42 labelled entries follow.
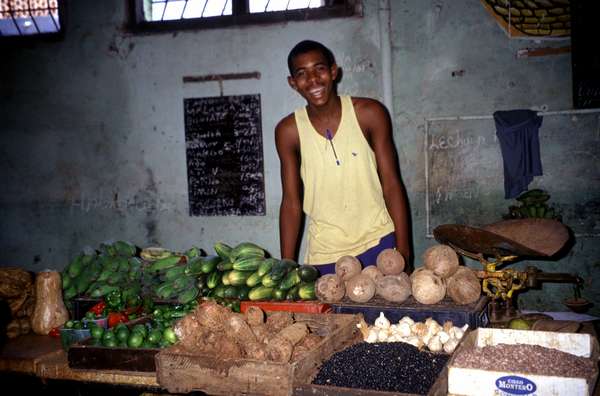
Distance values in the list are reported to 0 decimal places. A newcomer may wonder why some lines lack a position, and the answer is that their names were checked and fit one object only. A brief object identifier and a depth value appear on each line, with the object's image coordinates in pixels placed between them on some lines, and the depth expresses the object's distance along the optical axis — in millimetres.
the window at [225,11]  6055
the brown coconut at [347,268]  3152
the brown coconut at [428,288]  2867
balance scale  2811
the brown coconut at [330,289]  3086
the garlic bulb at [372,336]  2752
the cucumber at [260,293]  3281
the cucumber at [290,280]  3311
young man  3979
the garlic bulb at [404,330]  2736
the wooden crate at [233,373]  2248
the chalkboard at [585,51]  4895
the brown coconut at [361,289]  3006
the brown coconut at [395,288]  2949
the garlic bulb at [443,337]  2631
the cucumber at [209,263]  3539
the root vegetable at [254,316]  2717
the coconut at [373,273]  3092
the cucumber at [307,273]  3336
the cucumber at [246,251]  3572
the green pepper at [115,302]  3363
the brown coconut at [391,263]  3078
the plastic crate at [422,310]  2785
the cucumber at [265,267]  3365
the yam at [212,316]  2627
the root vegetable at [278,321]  2738
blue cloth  5570
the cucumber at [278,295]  3285
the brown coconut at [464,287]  2824
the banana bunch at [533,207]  5406
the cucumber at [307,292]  3248
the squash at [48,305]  3402
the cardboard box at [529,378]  1991
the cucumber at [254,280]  3365
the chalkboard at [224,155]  6398
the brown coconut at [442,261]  2977
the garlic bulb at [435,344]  2613
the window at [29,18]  6961
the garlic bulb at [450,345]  2553
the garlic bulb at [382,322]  2818
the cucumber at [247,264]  3453
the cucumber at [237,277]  3411
